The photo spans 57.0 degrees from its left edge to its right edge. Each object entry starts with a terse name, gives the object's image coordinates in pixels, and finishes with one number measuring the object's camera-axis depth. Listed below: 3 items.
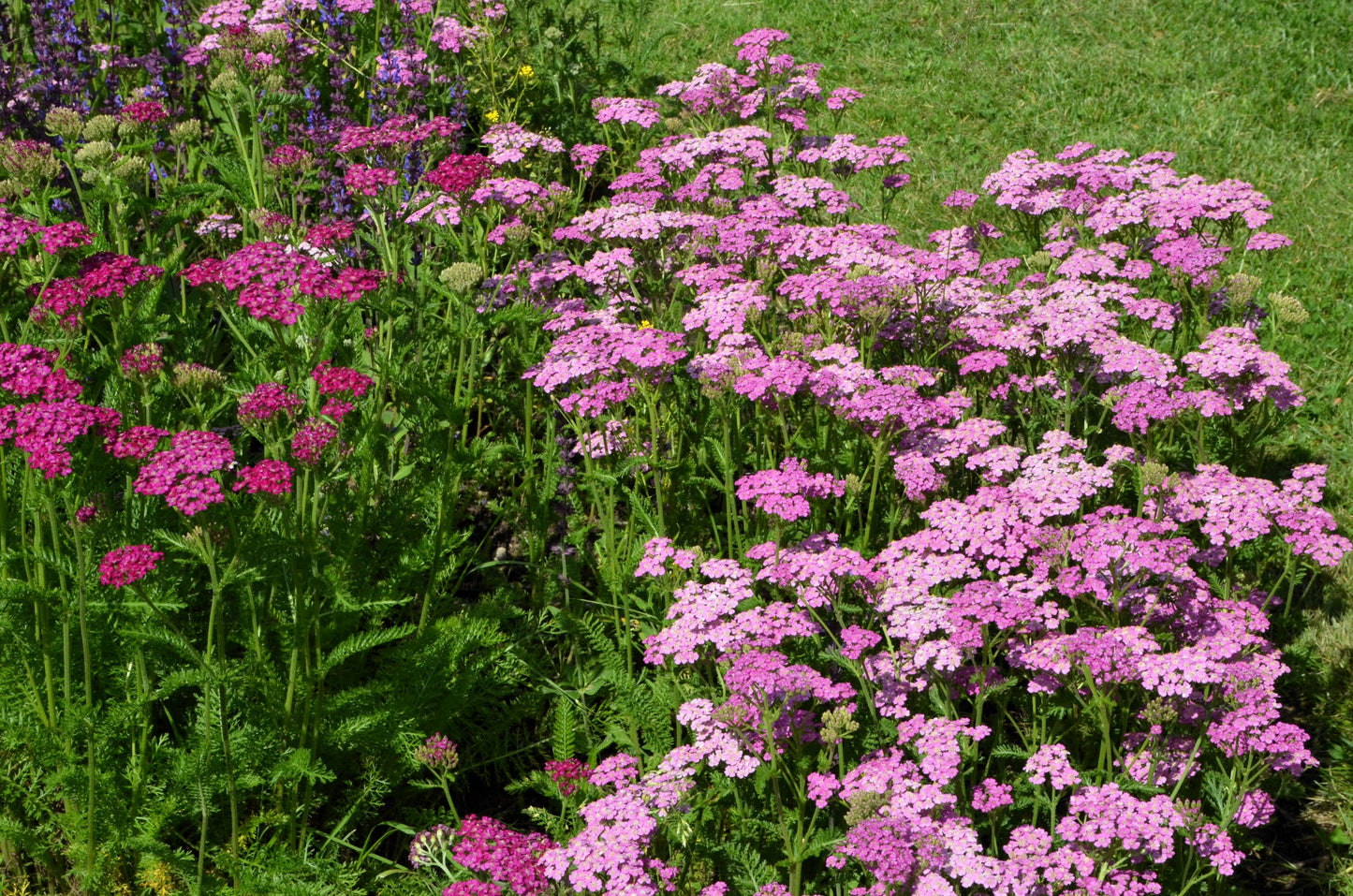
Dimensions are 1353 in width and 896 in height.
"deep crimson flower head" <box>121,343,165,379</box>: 3.01
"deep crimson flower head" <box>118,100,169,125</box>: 4.11
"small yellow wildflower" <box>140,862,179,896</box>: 3.09
